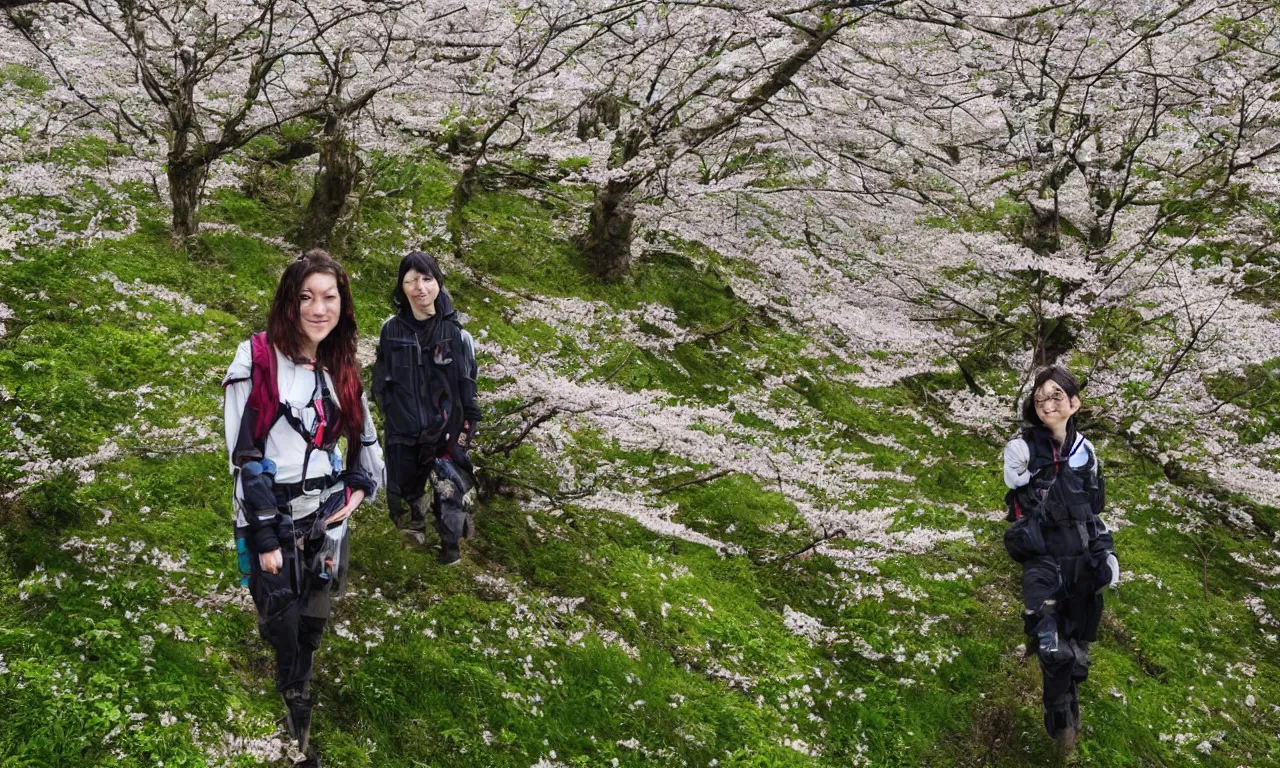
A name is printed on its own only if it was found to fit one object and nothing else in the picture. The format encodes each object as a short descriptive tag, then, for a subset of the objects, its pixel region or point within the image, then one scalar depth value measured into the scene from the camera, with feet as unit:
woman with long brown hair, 10.27
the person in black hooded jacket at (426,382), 14.39
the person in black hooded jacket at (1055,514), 15.26
